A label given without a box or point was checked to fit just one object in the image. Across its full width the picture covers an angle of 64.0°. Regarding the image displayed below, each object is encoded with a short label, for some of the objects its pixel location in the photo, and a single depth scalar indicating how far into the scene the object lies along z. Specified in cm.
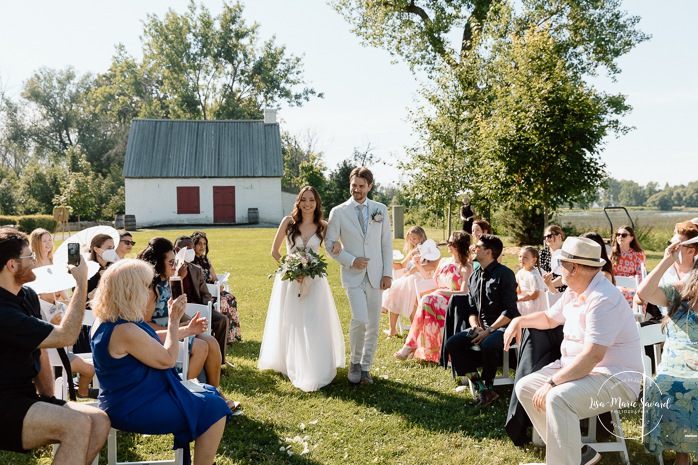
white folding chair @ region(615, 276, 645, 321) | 711
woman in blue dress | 339
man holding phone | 311
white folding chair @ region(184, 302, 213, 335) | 539
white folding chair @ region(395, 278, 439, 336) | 769
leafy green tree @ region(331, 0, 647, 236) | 1546
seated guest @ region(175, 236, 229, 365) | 611
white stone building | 3378
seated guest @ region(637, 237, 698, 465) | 377
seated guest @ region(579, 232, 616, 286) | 582
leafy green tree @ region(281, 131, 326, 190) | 4698
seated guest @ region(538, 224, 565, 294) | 676
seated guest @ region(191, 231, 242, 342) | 725
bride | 594
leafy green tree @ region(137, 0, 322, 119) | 4534
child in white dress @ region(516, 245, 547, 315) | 651
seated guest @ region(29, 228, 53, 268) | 658
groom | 597
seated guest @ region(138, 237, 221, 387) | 482
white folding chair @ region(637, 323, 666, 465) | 454
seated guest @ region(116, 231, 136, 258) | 679
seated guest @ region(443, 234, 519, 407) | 534
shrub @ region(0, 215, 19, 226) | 2723
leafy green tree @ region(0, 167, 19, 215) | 3759
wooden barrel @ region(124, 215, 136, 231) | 3119
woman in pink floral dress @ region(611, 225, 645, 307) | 794
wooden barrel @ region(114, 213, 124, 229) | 3231
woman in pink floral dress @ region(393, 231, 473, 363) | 669
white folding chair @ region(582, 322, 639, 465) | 408
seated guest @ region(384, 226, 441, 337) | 781
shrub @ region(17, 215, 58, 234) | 2781
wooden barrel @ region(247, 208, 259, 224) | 3419
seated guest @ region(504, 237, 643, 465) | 367
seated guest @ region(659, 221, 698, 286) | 489
